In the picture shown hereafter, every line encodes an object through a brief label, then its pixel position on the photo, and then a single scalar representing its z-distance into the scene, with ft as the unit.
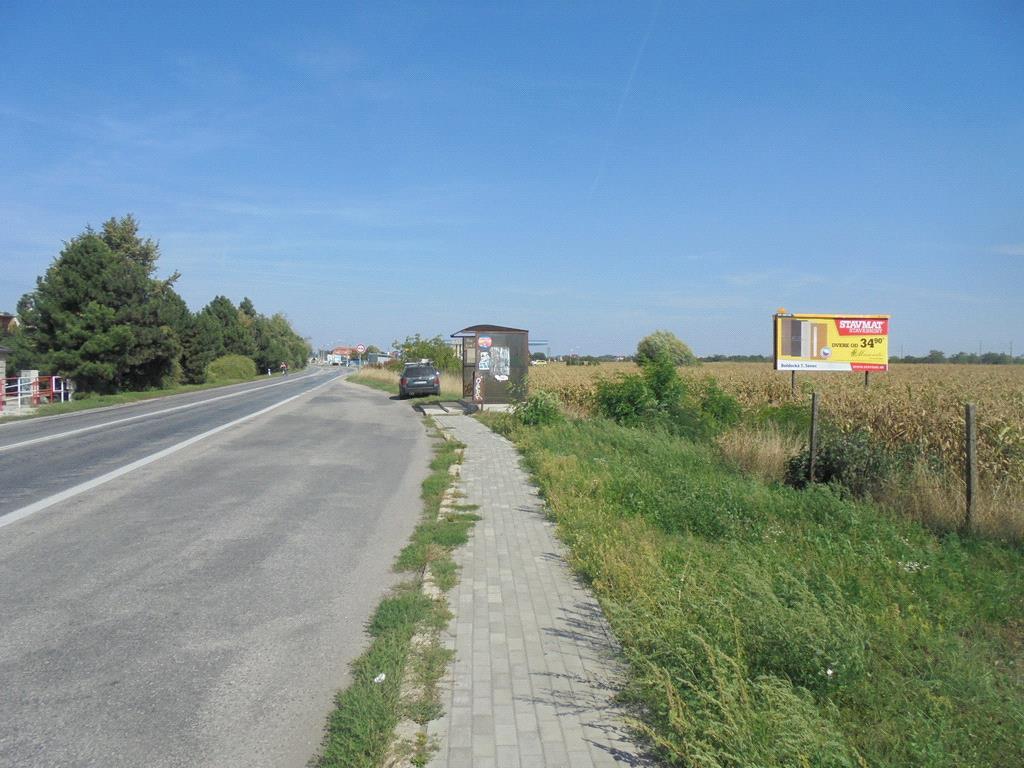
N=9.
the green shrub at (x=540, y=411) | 57.72
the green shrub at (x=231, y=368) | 236.55
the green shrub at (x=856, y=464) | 30.40
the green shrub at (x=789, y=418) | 45.29
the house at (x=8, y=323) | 232.88
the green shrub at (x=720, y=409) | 52.60
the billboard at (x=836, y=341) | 66.18
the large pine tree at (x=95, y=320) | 130.11
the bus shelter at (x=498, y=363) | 77.00
